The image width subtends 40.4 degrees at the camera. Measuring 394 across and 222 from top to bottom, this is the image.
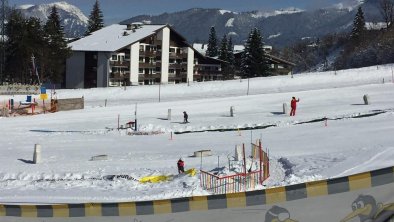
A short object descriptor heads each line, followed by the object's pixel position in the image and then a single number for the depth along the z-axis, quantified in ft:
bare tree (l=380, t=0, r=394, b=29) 341.21
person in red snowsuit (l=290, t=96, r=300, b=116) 119.34
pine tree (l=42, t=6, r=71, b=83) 256.42
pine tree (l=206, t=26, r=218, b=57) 486.38
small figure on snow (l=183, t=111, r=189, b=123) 117.82
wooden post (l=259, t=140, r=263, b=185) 60.17
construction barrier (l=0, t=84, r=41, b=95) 188.65
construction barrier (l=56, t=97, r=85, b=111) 145.76
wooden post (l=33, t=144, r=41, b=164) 81.46
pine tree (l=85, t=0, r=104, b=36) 391.92
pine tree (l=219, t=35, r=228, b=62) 380.78
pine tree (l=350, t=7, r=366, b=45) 387.34
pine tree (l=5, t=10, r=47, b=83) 250.98
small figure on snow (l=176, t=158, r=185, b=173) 66.28
